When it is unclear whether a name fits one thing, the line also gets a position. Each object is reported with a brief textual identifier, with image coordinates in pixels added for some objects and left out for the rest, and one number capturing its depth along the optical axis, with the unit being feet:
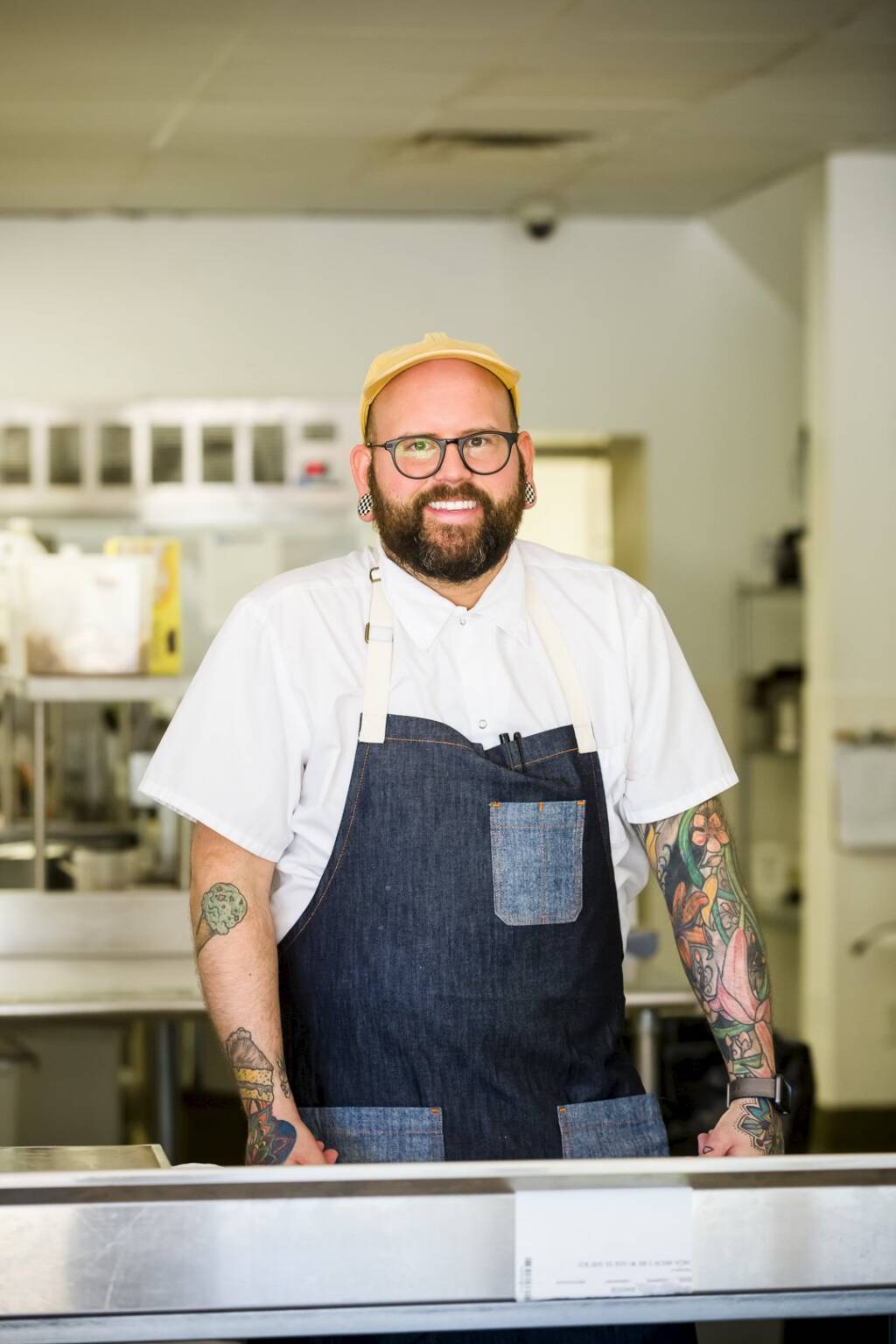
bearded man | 10.53
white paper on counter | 8.42
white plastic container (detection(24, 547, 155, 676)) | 16.37
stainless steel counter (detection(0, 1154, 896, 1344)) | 8.32
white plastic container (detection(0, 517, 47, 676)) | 17.38
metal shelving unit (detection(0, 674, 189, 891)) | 15.88
